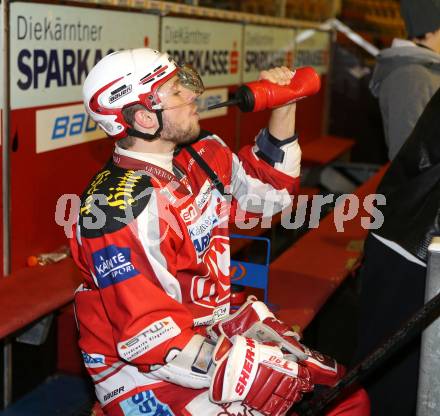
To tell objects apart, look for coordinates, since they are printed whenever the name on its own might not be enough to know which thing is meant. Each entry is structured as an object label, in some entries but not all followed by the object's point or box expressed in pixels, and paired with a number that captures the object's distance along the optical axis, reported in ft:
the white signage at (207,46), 16.33
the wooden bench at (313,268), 11.98
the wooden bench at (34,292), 10.52
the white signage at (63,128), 12.25
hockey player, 7.20
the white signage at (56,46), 11.50
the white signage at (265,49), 21.03
